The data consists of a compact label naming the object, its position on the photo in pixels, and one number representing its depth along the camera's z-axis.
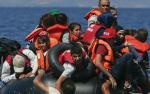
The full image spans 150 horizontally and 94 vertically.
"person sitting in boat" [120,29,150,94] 10.61
